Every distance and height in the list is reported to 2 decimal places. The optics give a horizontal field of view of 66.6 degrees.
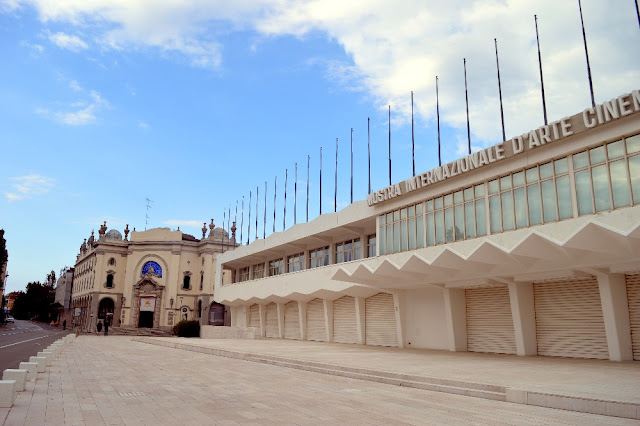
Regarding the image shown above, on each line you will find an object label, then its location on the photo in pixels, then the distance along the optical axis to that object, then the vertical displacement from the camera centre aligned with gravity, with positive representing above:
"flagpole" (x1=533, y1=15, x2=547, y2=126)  19.11 +9.06
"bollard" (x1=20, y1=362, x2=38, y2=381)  11.48 -1.27
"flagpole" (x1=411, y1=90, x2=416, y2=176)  25.61 +8.73
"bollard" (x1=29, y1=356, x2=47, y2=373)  12.88 -1.23
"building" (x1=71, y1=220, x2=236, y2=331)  63.81 +4.51
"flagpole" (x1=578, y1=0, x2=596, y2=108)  17.27 +9.06
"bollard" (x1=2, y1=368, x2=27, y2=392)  9.59 -1.21
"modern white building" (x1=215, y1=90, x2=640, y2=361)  15.88 +2.25
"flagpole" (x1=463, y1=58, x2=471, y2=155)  22.79 +10.02
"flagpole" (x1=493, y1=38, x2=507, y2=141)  20.88 +9.52
